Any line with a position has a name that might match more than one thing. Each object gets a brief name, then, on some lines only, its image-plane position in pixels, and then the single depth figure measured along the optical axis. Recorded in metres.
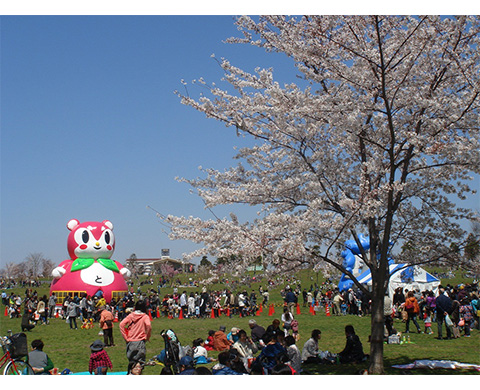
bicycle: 7.30
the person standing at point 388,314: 13.29
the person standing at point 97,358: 8.12
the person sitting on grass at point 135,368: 7.70
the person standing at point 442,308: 13.00
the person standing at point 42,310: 20.61
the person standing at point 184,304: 22.67
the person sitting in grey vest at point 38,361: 7.46
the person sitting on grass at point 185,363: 7.18
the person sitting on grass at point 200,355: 10.31
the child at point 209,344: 12.11
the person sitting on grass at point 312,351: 9.69
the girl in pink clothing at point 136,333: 7.98
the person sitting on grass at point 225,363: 6.79
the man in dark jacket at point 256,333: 11.52
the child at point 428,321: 14.36
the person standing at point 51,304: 23.23
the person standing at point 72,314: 18.19
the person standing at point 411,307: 14.53
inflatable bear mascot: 23.91
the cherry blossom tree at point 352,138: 6.97
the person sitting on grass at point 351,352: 9.45
